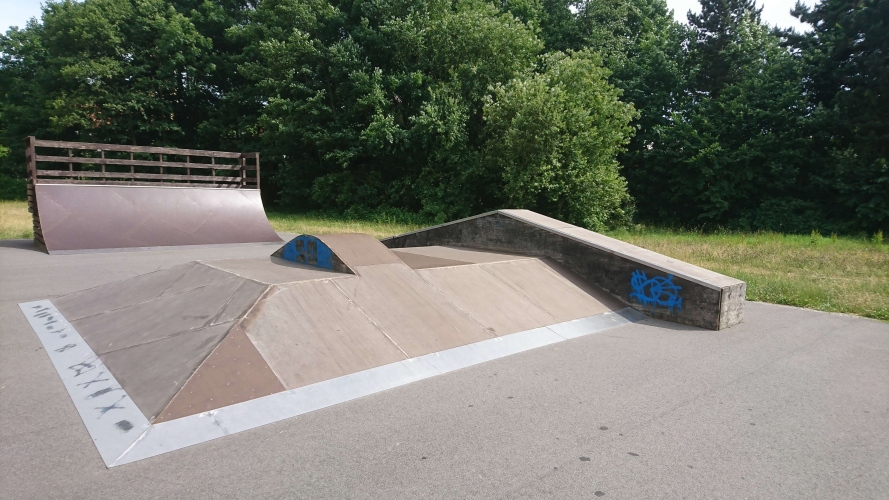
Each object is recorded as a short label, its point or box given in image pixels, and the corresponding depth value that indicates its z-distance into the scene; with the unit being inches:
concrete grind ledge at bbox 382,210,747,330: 270.8
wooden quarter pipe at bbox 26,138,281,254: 474.0
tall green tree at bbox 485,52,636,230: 782.5
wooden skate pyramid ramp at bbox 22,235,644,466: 153.5
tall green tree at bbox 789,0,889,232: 824.3
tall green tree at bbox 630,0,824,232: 921.5
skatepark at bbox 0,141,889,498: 124.6
